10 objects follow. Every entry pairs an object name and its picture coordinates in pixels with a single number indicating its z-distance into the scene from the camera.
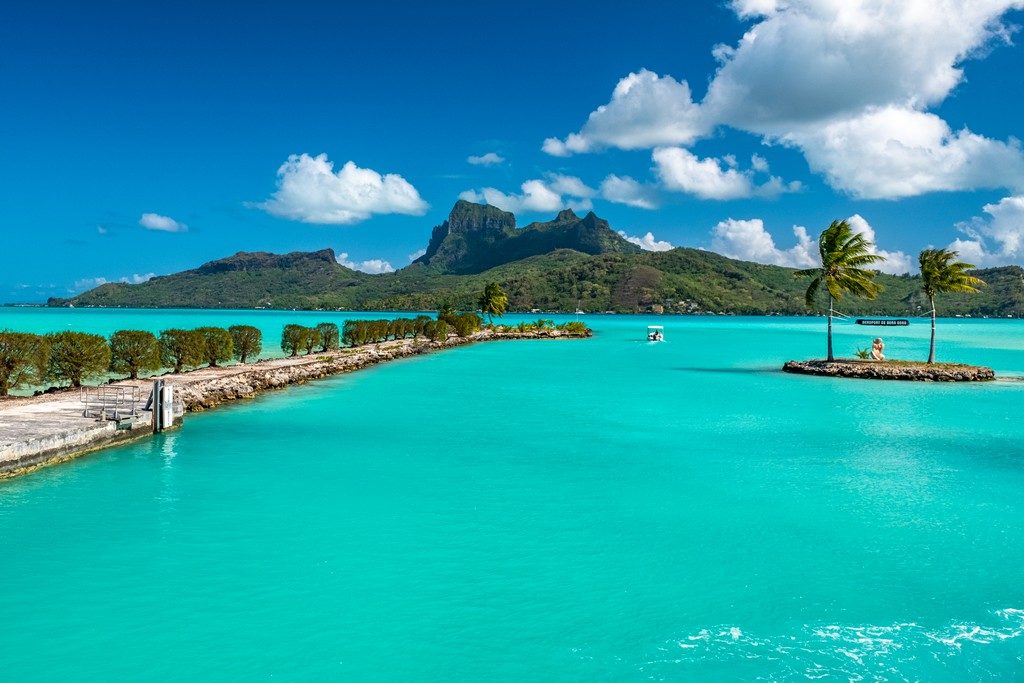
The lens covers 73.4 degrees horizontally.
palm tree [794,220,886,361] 48.41
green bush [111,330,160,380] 34.31
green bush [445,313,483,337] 89.06
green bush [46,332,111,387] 29.88
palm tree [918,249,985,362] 45.94
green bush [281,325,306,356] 54.81
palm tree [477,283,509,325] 113.62
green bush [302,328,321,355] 56.77
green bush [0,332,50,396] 26.56
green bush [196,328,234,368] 40.91
